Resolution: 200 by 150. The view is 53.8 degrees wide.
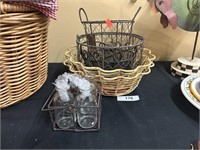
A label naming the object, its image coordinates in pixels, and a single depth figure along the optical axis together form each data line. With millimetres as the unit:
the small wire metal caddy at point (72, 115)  414
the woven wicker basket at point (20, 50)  370
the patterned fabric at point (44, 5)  375
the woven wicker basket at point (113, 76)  493
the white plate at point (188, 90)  459
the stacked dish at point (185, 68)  632
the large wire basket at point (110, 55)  515
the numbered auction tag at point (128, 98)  533
